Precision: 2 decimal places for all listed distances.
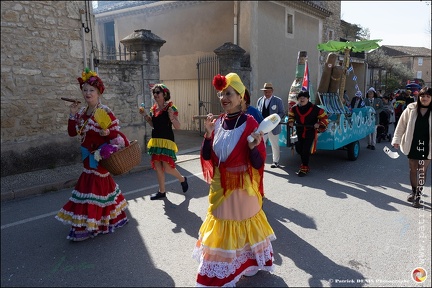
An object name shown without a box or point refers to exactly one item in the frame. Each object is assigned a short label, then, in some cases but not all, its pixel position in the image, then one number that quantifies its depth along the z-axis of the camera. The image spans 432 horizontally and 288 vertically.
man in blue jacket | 7.10
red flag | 7.58
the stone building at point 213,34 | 13.04
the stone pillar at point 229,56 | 11.38
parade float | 7.32
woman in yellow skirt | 2.88
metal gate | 12.47
